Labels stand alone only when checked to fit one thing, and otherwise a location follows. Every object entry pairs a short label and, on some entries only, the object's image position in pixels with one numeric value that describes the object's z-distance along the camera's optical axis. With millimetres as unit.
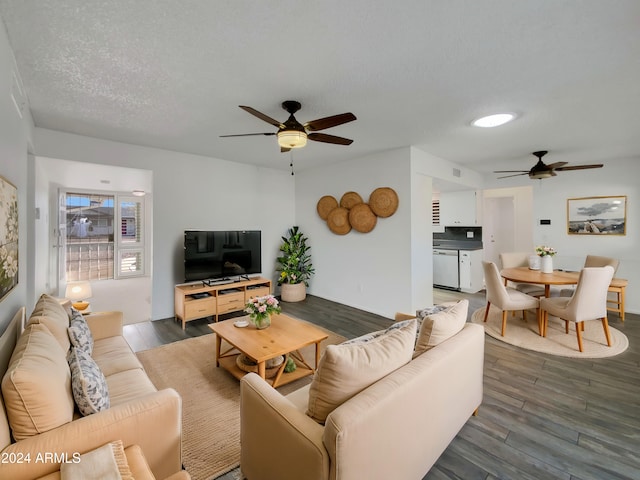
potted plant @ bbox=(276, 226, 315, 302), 5328
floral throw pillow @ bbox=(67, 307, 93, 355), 1923
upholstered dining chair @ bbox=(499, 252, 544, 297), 4435
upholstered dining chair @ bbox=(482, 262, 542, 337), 3590
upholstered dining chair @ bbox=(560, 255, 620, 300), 4109
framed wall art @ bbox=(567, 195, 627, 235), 4684
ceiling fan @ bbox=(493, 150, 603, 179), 3994
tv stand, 4031
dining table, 3529
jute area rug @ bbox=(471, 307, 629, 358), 3153
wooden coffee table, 2328
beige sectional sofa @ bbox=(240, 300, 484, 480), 1092
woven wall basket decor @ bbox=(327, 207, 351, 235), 4883
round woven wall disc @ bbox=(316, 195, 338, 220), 5110
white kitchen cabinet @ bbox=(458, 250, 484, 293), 5906
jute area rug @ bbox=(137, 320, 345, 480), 1748
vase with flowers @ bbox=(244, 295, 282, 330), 2695
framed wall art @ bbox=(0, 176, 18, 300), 1628
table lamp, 3400
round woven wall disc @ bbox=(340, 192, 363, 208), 4703
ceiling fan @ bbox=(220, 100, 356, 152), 2318
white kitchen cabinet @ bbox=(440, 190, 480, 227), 6125
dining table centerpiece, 4070
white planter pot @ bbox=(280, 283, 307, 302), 5289
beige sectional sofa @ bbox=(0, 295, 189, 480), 1071
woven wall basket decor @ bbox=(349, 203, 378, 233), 4492
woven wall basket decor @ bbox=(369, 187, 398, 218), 4184
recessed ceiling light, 2887
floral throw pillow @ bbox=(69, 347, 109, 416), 1350
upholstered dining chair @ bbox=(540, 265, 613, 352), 3113
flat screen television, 4258
